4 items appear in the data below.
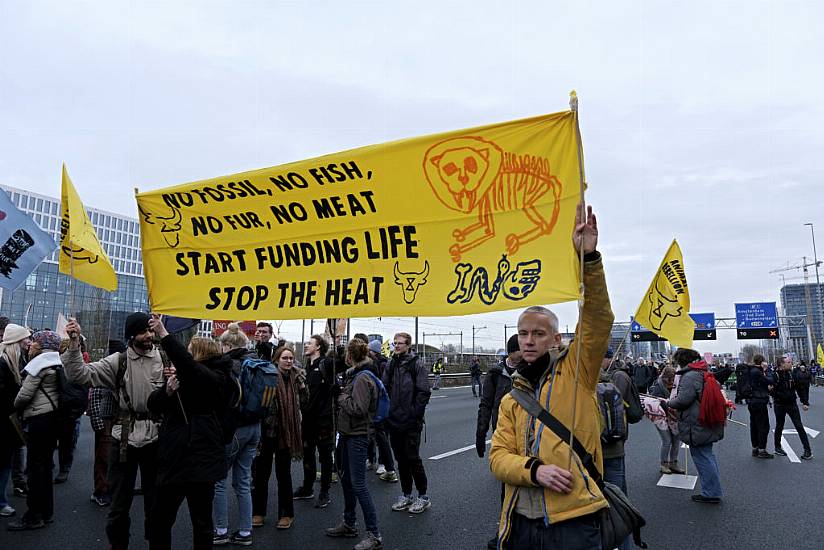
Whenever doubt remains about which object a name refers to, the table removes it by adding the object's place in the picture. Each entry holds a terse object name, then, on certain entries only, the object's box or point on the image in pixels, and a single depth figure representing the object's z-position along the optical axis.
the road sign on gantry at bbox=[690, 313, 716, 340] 39.08
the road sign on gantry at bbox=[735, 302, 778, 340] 37.06
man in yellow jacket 2.47
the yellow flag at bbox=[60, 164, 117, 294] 5.57
